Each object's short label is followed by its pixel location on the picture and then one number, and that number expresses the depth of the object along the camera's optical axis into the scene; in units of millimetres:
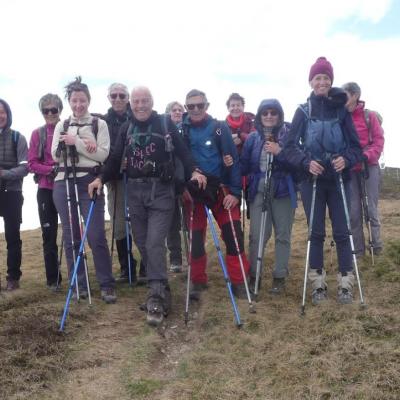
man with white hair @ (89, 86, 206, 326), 7520
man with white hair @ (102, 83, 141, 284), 9195
